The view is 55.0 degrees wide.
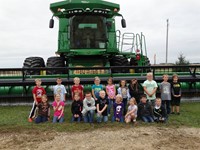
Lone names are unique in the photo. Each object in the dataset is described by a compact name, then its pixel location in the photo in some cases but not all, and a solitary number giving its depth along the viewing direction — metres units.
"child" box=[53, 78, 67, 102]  5.20
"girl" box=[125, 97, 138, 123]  4.60
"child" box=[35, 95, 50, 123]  4.71
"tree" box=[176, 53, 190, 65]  24.27
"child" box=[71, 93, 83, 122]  4.72
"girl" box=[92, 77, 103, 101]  5.13
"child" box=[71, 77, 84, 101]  5.16
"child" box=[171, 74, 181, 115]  5.35
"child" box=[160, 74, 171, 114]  5.28
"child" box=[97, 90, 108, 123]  4.64
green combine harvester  6.12
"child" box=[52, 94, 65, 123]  4.66
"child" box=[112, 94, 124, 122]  4.71
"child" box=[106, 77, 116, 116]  5.16
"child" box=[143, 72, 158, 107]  5.14
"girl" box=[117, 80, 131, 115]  5.18
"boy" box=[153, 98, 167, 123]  4.66
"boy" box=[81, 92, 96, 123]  4.65
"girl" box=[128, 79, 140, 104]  5.29
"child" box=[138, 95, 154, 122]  4.72
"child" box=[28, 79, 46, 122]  5.10
